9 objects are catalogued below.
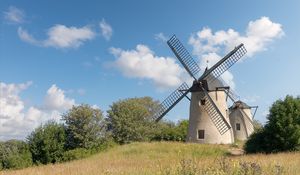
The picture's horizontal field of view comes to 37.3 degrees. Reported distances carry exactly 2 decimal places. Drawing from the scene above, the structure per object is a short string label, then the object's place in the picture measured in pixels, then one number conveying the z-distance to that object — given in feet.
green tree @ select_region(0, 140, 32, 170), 125.29
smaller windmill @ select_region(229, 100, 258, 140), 172.35
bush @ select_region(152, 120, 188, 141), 164.73
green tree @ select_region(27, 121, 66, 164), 129.08
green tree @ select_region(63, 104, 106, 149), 133.49
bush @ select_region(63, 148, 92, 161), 120.78
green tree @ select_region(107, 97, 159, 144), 175.22
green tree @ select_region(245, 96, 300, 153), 94.79
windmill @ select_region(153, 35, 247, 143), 132.05
